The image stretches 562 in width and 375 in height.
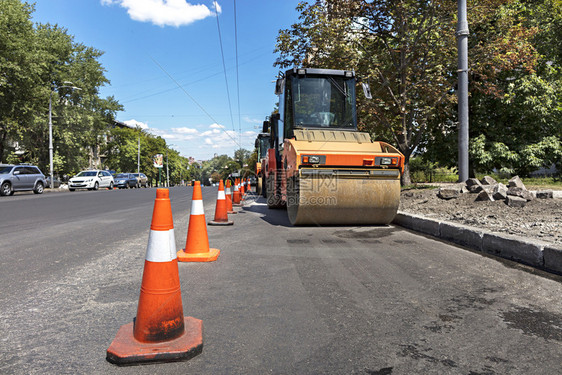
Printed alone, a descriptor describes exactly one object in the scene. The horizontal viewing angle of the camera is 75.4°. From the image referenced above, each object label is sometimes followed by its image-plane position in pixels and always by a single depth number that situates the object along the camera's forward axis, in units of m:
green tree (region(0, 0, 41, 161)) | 26.22
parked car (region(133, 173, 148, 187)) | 45.33
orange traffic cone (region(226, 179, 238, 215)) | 10.04
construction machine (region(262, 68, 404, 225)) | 6.66
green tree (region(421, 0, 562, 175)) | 16.77
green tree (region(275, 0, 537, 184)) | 11.70
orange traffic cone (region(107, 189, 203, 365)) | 2.17
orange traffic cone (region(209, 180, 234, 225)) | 7.70
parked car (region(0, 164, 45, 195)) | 20.59
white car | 29.64
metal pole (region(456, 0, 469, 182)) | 9.55
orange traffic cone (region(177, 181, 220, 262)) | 4.79
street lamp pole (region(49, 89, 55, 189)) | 31.08
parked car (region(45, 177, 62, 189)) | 35.94
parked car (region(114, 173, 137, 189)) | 40.44
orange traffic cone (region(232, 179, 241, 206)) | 13.16
